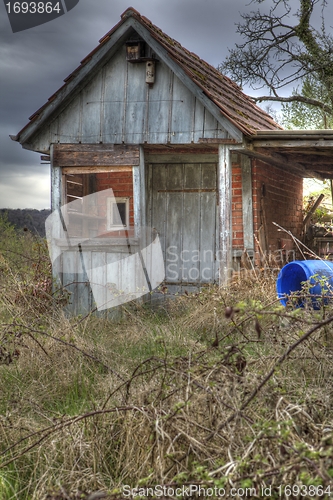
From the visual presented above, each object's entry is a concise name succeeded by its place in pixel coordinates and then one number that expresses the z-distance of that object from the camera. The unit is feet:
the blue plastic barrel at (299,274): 21.35
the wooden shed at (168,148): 27.68
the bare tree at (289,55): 66.13
